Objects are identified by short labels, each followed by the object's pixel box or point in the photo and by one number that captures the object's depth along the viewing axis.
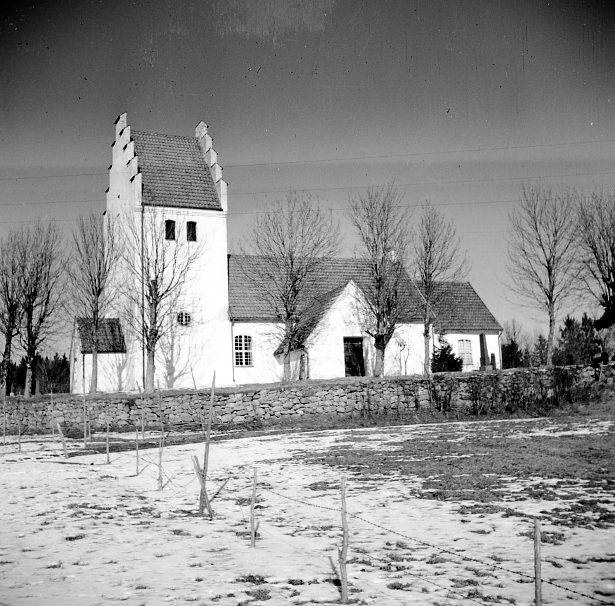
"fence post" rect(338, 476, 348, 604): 5.82
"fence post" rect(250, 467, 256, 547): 7.91
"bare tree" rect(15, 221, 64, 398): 39.00
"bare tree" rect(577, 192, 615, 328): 36.41
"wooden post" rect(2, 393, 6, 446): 27.17
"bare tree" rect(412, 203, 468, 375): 38.19
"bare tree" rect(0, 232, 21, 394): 39.00
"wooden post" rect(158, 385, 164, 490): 12.33
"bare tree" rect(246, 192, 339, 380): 37.22
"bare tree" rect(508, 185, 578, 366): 37.16
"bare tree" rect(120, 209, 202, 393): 35.03
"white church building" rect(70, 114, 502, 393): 39.16
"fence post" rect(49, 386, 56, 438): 26.84
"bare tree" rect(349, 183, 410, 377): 35.97
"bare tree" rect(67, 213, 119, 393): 36.44
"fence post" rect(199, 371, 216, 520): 9.52
